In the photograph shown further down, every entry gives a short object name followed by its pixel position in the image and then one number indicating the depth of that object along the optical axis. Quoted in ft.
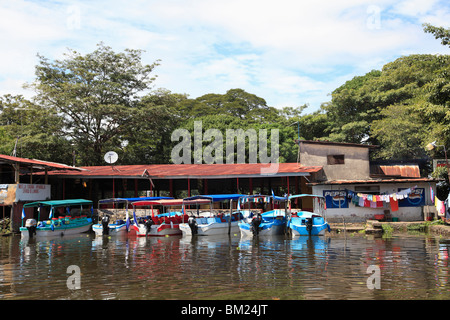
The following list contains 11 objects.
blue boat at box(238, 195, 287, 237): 75.77
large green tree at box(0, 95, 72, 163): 119.24
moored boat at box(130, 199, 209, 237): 81.76
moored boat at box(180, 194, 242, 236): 79.15
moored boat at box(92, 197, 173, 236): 85.15
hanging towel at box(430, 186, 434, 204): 83.05
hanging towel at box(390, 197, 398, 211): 83.38
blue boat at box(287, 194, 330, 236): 73.20
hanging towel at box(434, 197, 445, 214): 87.66
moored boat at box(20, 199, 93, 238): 83.82
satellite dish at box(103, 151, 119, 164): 101.42
